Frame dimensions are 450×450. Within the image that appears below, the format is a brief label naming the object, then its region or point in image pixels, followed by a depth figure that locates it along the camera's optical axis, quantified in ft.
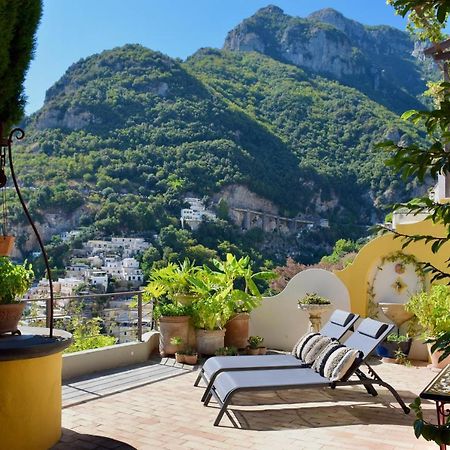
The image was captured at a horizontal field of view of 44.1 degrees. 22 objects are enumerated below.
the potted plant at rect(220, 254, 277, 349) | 26.55
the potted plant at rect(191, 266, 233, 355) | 25.44
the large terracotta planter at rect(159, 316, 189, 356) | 25.34
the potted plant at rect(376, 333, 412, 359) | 26.63
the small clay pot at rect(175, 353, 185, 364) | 24.41
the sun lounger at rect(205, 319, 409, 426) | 15.90
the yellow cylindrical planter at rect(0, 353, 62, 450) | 12.24
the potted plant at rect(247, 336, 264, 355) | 26.13
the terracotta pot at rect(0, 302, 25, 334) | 13.52
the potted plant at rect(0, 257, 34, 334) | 13.55
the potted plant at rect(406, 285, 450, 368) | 23.51
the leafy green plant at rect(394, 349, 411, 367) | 26.11
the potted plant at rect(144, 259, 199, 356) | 25.41
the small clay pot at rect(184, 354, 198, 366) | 24.27
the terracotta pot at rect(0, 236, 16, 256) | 13.19
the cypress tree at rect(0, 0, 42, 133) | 12.00
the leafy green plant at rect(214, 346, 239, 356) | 24.34
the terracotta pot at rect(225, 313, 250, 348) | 26.76
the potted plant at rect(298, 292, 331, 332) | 26.43
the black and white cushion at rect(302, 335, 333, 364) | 18.70
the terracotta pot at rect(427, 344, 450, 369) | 24.07
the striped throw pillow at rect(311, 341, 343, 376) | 17.53
